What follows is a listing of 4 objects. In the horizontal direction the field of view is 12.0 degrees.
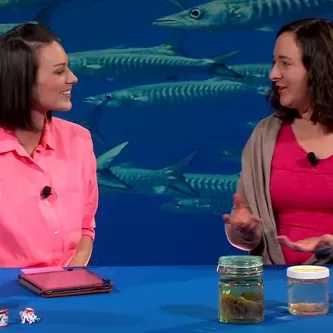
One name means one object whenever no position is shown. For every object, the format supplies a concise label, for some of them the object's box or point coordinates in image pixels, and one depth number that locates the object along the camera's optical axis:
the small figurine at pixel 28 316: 3.60
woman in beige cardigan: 4.46
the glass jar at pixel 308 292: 3.65
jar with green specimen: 3.59
